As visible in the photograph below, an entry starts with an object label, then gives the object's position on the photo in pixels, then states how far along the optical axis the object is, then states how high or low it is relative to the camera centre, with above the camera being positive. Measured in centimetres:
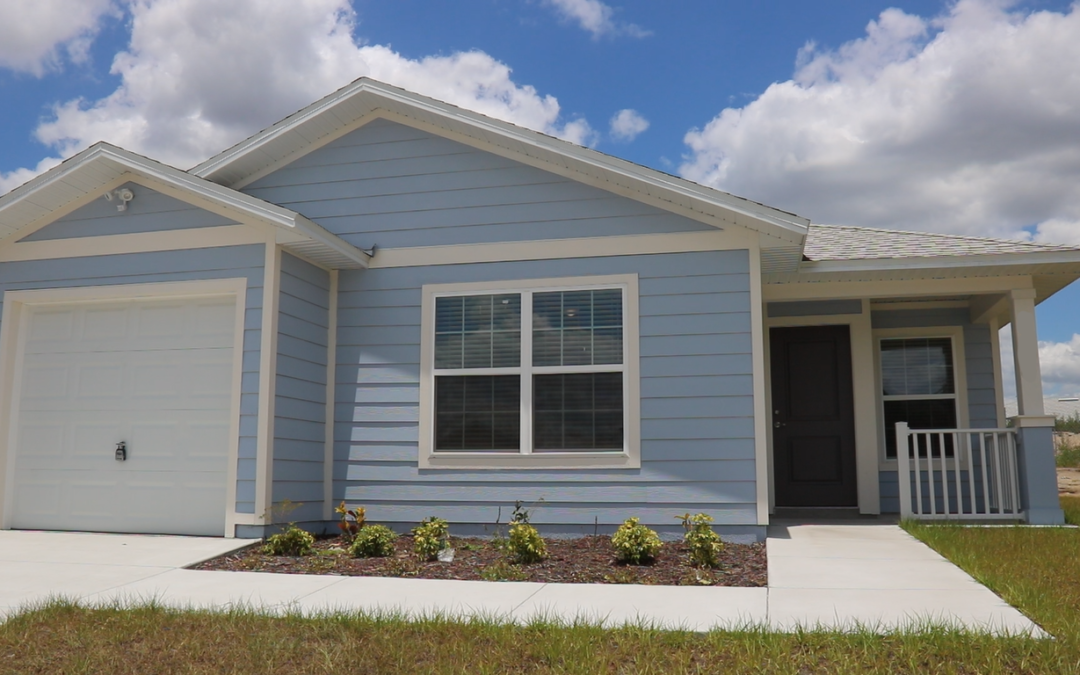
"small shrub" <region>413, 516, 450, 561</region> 710 -63
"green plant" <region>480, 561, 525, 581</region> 631 -80
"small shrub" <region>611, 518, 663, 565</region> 676 -63
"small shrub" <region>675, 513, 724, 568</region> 663 -62
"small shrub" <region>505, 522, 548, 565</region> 682 -64
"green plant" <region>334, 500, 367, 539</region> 803 -56
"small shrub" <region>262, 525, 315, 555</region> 735 -69
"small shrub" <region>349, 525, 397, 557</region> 728 -68
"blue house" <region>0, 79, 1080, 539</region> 820 +124
